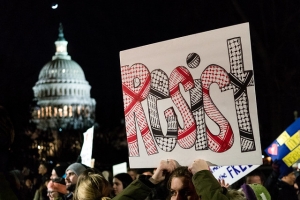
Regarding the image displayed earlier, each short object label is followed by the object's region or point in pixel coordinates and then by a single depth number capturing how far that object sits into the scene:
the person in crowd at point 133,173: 9.78
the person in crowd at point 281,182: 6.58
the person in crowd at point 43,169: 10.58
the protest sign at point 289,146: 6.52
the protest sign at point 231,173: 5.46
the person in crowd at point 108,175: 7.76
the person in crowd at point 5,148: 2.48
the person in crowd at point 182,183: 3.39
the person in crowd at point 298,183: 7.81
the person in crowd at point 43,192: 8.95
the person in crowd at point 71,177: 5.60
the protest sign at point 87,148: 7.41
